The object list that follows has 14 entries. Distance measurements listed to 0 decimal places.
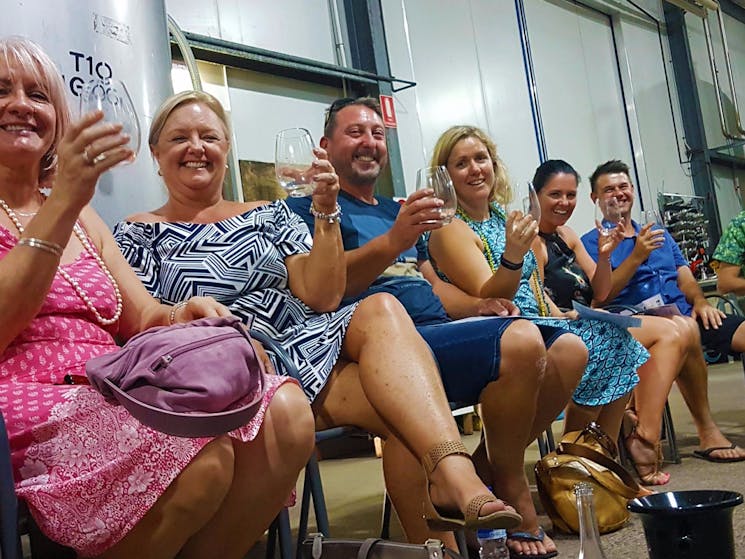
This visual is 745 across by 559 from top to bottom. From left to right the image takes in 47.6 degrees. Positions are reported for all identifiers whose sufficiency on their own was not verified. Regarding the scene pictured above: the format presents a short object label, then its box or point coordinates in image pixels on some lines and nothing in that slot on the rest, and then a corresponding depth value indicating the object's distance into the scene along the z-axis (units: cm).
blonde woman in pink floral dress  122
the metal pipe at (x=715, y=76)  880
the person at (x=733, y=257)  360
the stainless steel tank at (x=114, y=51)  224
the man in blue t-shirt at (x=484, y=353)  195
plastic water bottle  165
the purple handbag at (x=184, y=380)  117
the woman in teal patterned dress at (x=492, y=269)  247
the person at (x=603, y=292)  286
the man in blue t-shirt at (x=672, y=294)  313
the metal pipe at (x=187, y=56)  351
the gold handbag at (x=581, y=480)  219
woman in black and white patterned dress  159
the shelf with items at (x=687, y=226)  783
